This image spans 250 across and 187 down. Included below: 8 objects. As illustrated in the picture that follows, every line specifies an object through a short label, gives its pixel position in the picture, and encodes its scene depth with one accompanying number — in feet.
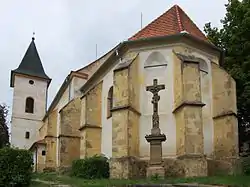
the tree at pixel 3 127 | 63.85
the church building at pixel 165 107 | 37.19
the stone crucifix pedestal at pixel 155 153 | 33.59
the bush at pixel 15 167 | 29.58
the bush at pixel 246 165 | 39.01
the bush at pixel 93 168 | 38.71
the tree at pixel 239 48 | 45.76
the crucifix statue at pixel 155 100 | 34.83
